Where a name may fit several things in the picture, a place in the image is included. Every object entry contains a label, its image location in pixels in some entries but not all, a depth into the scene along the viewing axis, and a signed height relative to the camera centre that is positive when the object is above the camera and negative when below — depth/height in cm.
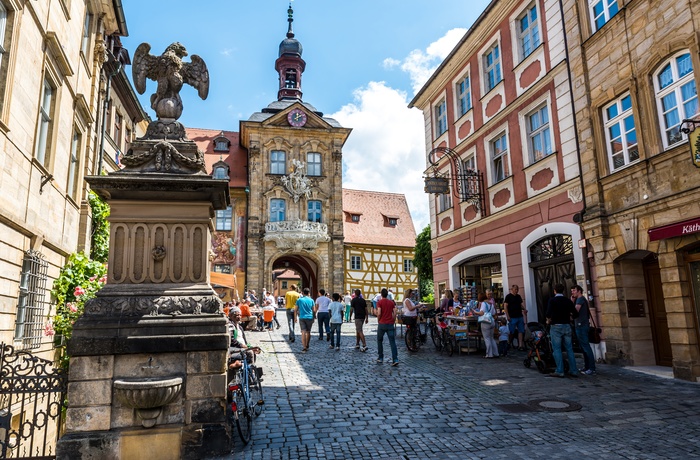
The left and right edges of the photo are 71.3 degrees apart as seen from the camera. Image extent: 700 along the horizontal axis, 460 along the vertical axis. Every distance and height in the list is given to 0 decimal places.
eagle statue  580 +295
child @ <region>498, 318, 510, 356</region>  1160 -61
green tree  3200 +347
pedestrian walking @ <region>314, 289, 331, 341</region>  1440 +18
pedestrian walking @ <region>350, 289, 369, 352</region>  1295 +8
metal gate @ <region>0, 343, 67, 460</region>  438 -54
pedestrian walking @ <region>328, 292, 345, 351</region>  1323 +5
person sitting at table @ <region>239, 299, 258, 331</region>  1469 +11
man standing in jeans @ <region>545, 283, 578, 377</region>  880 -33
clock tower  3116 +823
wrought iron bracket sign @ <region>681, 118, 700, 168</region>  740 +247
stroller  917 -79
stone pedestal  448 -10
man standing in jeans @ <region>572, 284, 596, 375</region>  902 -34
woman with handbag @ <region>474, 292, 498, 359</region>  1134 -34
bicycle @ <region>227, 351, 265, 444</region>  518 -92
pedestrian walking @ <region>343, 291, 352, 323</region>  2519 +48
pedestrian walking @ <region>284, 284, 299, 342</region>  1563 +35
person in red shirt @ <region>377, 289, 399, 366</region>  1077 -8
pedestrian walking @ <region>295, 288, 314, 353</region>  1278 +4
